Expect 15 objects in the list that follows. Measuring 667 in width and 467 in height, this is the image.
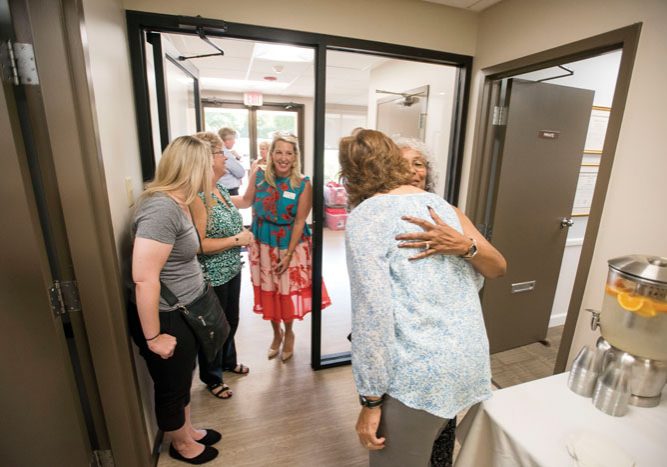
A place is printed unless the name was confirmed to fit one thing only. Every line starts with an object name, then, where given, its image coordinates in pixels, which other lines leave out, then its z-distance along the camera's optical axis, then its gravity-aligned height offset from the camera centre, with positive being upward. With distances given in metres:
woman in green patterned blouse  1.73 -0.52
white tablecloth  0.88 -0.76
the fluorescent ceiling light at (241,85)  4.88 +0.92
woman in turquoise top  2.11 -0.58
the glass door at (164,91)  1.71 +0.29
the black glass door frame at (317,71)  1.62 +0.41
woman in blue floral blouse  0.91 -0.47
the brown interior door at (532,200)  2.26 -0.34
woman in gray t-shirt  1.20 -0.47
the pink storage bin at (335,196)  6.14 -0.86
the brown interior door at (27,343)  0.99 -0.63
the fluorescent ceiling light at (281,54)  3.12 +0.88
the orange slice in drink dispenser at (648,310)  0.98 -0.44
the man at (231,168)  4.09 -0.27
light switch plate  1.49 -0.21
